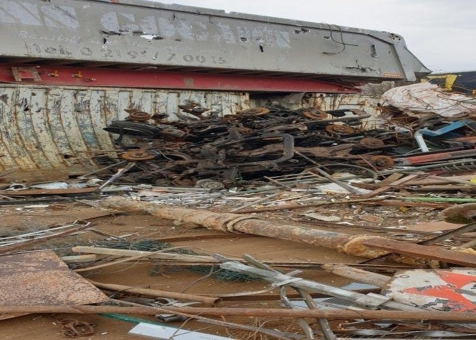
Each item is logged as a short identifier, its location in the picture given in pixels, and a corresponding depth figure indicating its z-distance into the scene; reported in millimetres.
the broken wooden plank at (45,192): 7613
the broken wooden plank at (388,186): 6695
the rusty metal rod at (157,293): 2986
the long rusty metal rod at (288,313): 2404
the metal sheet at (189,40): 10930
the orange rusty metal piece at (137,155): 9281
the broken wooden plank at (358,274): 2988
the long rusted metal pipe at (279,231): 3629
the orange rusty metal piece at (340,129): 10477
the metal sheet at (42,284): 3000
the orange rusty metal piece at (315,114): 10825
